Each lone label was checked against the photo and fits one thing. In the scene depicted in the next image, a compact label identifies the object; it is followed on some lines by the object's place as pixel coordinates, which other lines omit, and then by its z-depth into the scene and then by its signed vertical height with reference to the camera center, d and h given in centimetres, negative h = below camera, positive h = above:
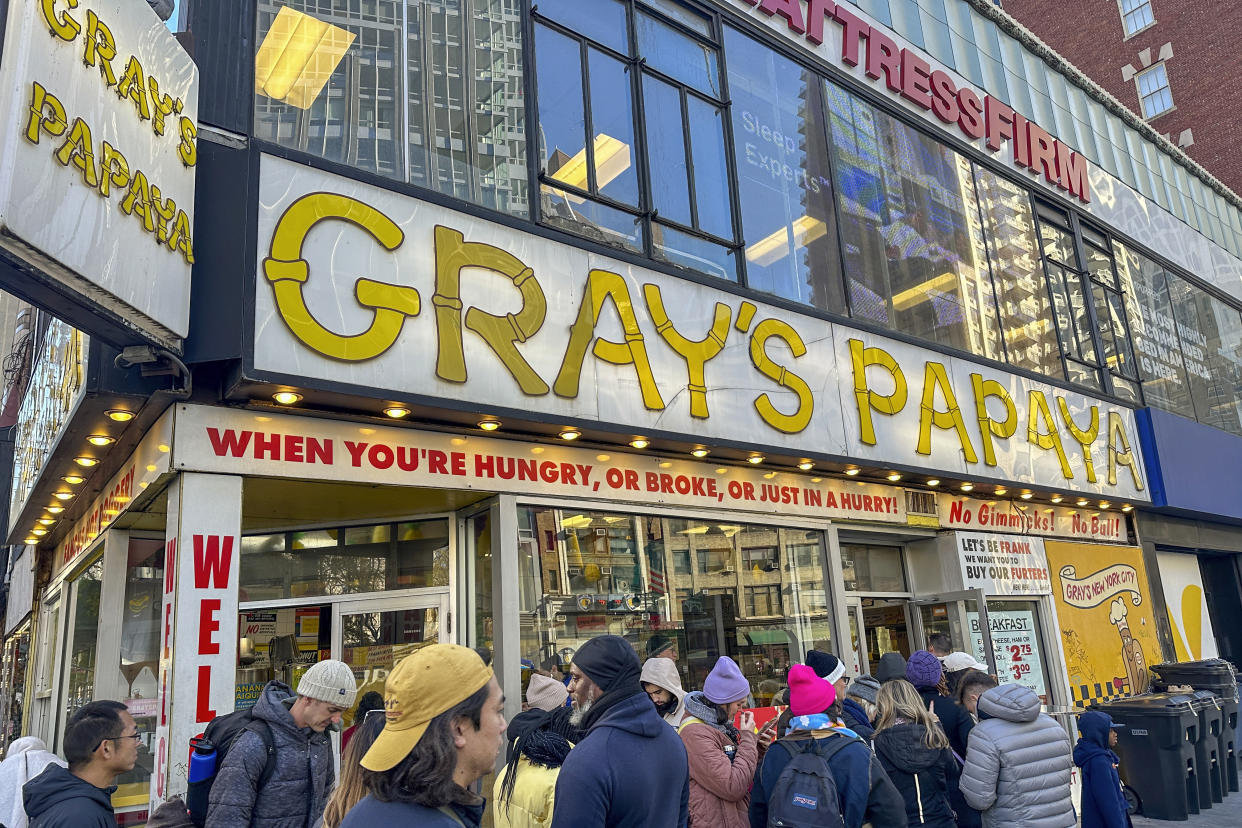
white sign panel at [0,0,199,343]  412 +263
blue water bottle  411 -52
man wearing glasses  351 -48
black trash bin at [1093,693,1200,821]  956 -178
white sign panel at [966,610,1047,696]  1247 -69
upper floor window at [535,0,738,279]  879 +514
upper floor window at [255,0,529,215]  709 +466
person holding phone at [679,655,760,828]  461 -75
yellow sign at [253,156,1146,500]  639 +253
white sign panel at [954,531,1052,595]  1231 +48
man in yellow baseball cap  195 -25
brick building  3212 +1998
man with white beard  295 -47
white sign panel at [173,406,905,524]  626 +139
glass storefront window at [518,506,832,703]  798 +29
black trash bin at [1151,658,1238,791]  1080 -134
